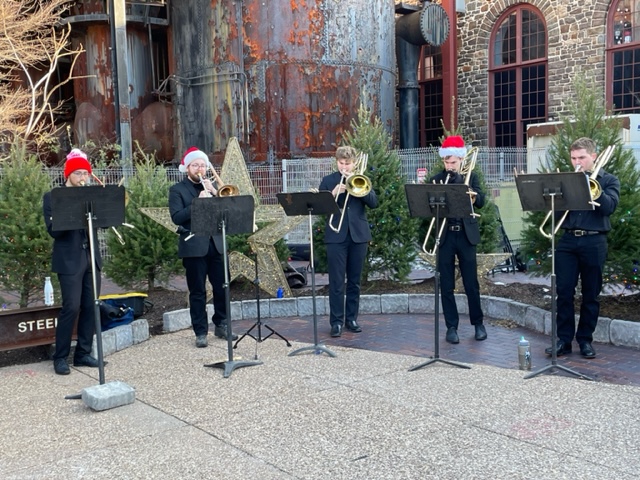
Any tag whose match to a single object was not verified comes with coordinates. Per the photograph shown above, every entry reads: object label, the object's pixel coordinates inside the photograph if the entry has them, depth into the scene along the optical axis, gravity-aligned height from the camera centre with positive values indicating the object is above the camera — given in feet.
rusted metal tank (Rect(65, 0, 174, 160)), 60.80 +8.86
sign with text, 22.08 -4.71
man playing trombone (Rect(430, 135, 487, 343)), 23.36 -2.82
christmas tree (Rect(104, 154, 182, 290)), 31.22 -3.23
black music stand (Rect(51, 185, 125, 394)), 18.39 -0.84
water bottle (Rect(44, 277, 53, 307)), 26.02 -4.23
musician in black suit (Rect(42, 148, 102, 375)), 21.04 -2.67
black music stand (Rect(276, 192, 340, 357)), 22.06 -1.11
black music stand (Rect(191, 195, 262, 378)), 20.29 -1.29
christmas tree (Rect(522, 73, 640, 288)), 24.75 -0.88
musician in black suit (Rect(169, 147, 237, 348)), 23.50 -2.49
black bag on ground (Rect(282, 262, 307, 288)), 34.53 -5.29
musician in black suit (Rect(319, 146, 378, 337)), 25.43 -2.96
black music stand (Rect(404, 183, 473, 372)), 20.30 -1.04
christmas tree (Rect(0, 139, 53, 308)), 26.17 -1.92
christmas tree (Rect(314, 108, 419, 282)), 31.14 -2.31
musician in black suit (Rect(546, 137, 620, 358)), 20.52 -2.73
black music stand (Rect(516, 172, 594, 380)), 18.89 -0.86
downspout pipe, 69.15 +9.52
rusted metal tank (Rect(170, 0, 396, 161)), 53.42 +7.93
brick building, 66.64 +10.71
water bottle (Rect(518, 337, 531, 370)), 19.90 -5.45
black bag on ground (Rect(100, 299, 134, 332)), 24.95 -5.00
